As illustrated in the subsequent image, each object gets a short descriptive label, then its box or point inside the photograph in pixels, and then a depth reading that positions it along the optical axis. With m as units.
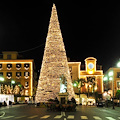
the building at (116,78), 53.43
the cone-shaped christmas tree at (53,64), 32.33
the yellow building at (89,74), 56.69
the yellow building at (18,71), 57.08
